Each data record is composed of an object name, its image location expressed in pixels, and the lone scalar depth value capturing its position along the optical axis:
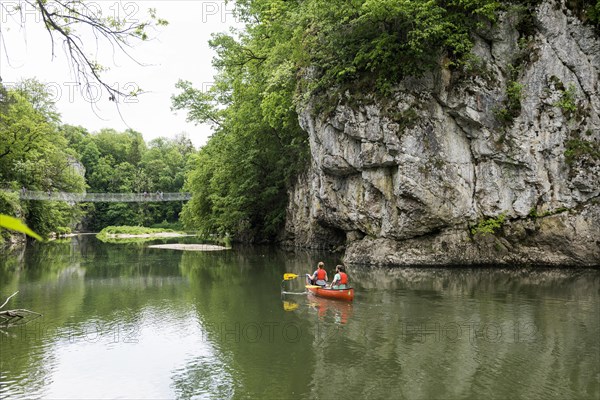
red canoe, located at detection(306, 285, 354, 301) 14.86
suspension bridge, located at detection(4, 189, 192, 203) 37.00
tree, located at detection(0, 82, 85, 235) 35.25
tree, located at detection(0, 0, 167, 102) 4.72
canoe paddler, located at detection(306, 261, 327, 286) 16.53
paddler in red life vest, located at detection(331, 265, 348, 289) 15.34
